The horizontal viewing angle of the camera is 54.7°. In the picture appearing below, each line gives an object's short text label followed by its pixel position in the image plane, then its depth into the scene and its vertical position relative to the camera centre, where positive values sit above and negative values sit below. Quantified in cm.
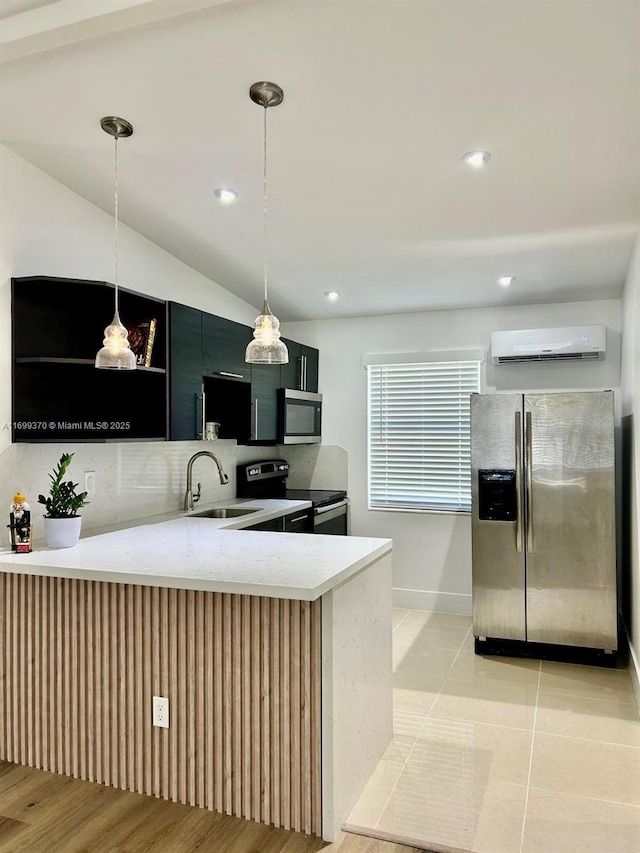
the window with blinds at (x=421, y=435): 492 +1
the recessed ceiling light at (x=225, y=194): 321 +127
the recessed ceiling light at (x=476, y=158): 274 +125
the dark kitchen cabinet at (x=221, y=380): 349 +37
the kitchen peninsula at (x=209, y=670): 218 -90
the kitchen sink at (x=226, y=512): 419 -51
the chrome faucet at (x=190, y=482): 411 -30
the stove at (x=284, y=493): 474 -46
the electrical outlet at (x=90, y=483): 336 -25
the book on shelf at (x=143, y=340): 332 +52
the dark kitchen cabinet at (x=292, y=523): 399 -58
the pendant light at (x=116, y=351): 248 +35
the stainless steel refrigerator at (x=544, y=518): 380 -52
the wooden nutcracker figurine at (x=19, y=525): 260 -37
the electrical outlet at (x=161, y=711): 238 -106
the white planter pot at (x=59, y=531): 270 -42
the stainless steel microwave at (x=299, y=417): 469 +16
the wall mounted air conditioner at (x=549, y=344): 433 +66
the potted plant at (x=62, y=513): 271 -34
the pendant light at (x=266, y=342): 252 +39
